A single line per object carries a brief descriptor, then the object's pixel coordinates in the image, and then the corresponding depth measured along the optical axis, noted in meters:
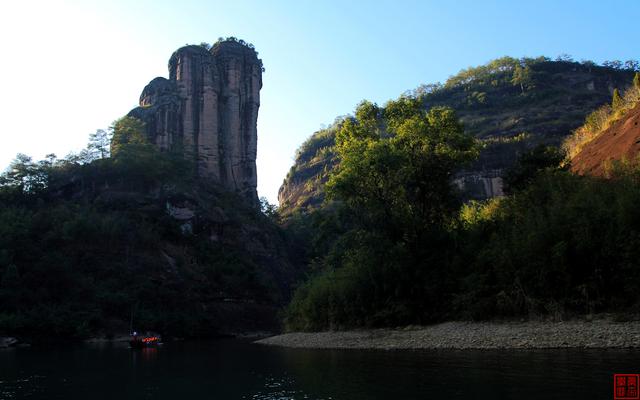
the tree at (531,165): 32.72
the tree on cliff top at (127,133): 83.38
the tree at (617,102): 36.82
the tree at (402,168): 32.06
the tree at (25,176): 73.88
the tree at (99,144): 85.44
